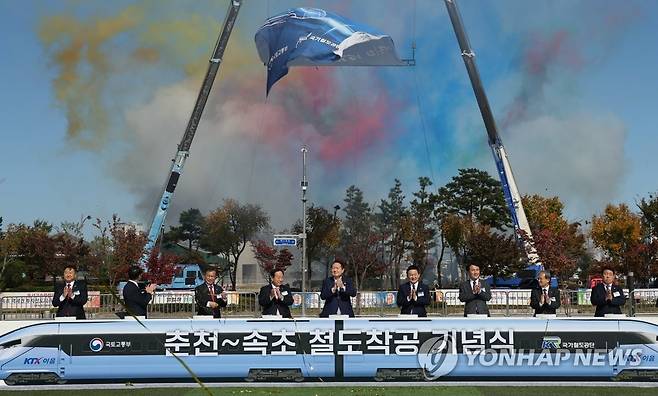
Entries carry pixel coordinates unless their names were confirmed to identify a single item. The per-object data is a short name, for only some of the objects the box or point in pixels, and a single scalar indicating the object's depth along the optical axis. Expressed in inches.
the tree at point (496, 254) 2153.1
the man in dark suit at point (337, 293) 472.4
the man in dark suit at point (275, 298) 484.1
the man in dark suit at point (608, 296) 487.2
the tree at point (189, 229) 3255.4
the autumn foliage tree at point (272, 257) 2293.3
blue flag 1429.6
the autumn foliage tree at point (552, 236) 1659.7
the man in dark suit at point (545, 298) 490.9
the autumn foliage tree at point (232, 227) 2898.6
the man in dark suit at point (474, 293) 490.9
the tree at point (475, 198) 2797.7
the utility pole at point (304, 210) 1295.9
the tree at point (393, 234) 2443.4
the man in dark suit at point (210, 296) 491.5
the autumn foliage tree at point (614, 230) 2723.9
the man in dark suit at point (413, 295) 483.5
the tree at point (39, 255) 2359.7
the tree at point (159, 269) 1605.6
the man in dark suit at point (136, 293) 474.3
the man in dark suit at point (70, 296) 485.7
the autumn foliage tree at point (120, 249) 1651.1
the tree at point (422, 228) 2423.7
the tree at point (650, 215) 2462.1
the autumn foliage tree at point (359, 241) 2317.9
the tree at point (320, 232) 2615.7
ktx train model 432.5
